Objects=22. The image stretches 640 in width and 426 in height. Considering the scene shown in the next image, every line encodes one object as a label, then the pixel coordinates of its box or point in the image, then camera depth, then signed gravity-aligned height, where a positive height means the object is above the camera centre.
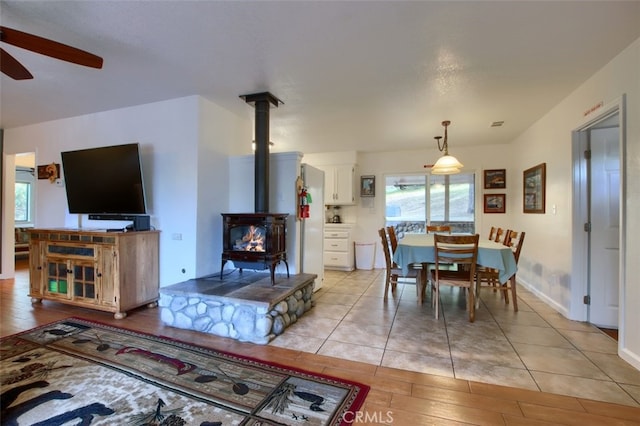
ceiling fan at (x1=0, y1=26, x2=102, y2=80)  1.83 +1.11
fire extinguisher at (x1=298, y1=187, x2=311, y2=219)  3.76 +0.12
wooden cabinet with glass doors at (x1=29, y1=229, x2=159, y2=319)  3.16 -0.66
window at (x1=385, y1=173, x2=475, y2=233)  5.95 +0.26
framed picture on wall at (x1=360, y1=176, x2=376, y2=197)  6.36 +0.61
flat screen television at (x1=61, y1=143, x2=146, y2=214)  3.50 +0.42
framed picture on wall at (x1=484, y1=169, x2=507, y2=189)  5.59 +0.69
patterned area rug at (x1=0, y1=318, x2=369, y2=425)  1.63 -1.16
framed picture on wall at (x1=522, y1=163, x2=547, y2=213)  3.94 +0.38
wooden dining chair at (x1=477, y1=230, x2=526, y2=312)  3.39 -0.76
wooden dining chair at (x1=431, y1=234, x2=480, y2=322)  3.06 -0.50
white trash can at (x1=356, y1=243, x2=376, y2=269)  6.12 -0.90
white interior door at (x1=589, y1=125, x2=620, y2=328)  2.99 -0.15
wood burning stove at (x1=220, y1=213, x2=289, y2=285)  3.16 -0.31
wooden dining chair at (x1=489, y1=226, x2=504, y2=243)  4.16 -0.31
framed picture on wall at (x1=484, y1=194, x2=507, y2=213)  5.61 +0.21
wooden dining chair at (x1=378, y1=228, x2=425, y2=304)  3.63 -0.79
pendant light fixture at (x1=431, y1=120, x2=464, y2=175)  3.81 +0.64
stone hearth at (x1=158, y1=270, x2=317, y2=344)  2.63 -0.93
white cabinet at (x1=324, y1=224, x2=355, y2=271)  5.91 -0.71
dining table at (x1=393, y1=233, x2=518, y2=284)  3.16 -0.49
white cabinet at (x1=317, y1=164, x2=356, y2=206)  6.13 +0.63
